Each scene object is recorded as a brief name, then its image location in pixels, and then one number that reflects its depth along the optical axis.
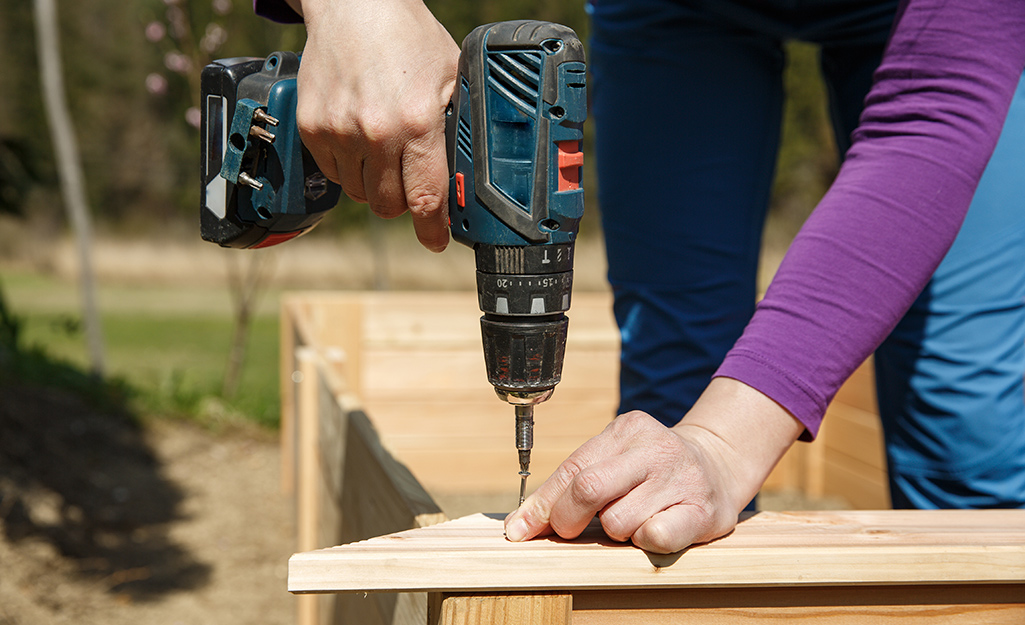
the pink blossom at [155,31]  4.72
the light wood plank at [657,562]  0.69
